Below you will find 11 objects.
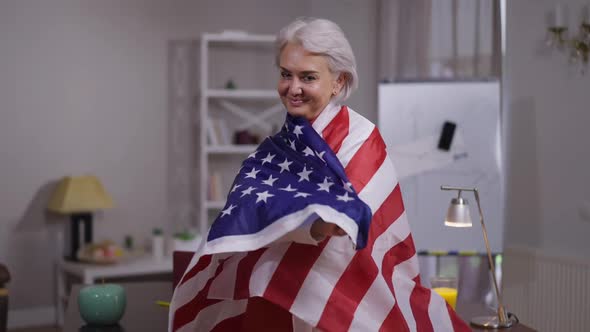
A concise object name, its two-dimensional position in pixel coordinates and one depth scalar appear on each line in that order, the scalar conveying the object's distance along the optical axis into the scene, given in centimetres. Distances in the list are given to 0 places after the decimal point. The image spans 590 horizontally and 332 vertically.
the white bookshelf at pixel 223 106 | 548
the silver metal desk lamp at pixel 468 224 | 227
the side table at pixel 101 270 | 493
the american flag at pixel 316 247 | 158
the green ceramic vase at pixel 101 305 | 219
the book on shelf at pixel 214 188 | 556
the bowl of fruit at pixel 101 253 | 499
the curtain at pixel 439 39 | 455
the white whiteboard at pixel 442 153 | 425
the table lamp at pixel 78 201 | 508
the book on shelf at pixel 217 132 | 554
